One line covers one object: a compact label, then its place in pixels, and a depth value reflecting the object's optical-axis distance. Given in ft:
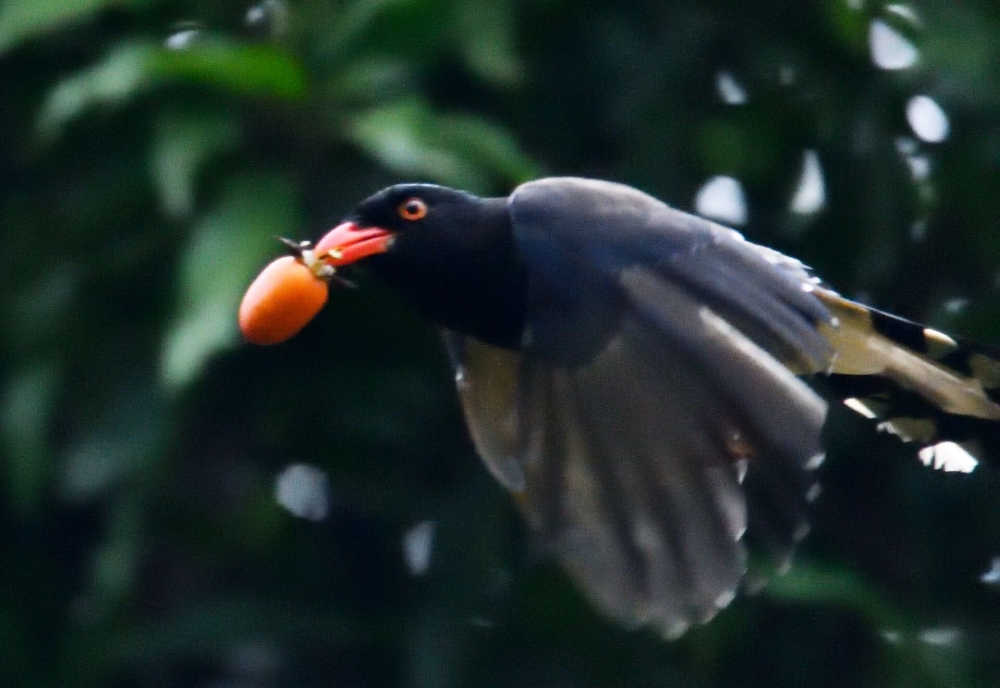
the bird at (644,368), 29.55
